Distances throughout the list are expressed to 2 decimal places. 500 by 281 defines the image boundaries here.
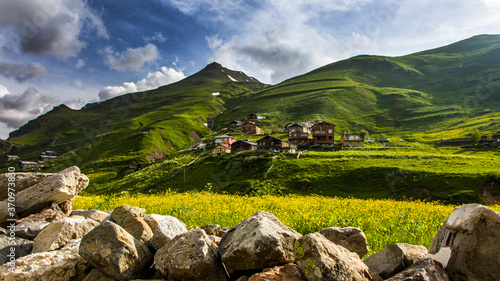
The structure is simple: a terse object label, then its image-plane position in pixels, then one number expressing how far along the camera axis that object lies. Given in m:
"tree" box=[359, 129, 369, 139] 148.62
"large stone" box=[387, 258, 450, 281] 4.27
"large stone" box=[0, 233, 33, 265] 6.30
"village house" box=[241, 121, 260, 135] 146.54
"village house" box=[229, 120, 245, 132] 161.50
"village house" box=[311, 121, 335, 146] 104.38
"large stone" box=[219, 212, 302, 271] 4.68
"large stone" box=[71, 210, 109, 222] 9.35
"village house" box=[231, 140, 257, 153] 101.94
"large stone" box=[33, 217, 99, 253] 6.24
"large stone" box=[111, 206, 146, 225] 7.03
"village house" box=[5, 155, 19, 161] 188.82
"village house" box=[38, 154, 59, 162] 164.00
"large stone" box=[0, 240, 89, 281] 5.08
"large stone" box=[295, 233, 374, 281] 4.16
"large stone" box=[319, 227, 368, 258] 6.45
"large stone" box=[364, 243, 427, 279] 4.94
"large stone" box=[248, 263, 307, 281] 4.44
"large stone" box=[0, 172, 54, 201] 9.73
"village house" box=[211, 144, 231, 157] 96.25
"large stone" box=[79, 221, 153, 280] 5.07
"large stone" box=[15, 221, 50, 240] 7.34
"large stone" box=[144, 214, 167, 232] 7.38
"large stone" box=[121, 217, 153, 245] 6.44
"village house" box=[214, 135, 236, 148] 117.57
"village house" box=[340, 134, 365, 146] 102.31
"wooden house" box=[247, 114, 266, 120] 181.00
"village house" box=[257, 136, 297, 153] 95.19
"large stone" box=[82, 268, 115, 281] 5.20
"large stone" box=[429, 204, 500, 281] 4.55
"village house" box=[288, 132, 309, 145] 110.06
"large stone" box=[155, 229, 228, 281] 4.78
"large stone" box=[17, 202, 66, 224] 8.52
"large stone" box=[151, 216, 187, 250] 6.21
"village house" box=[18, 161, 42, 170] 143.23
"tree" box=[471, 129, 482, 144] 102.69
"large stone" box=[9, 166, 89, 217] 8.95
